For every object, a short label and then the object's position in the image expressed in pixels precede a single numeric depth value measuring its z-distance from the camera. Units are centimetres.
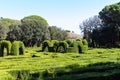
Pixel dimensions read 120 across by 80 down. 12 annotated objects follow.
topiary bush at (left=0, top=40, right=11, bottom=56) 1972
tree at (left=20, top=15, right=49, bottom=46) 3840
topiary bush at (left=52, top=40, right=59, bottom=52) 2249
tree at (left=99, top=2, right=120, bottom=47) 3431
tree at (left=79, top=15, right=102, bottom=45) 4257
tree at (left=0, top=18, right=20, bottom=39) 4002
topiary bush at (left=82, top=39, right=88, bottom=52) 2271
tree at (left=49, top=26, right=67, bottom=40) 4299
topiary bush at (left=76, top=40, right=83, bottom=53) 2237
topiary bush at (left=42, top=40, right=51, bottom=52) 2364
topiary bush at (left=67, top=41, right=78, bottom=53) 2188
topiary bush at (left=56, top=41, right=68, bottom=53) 2199
